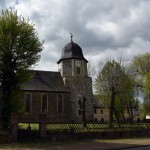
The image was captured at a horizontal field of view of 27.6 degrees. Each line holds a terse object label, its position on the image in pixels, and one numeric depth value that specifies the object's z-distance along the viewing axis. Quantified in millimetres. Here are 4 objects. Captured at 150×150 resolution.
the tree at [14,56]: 25836
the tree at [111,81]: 39797
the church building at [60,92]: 51156
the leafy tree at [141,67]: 56044
